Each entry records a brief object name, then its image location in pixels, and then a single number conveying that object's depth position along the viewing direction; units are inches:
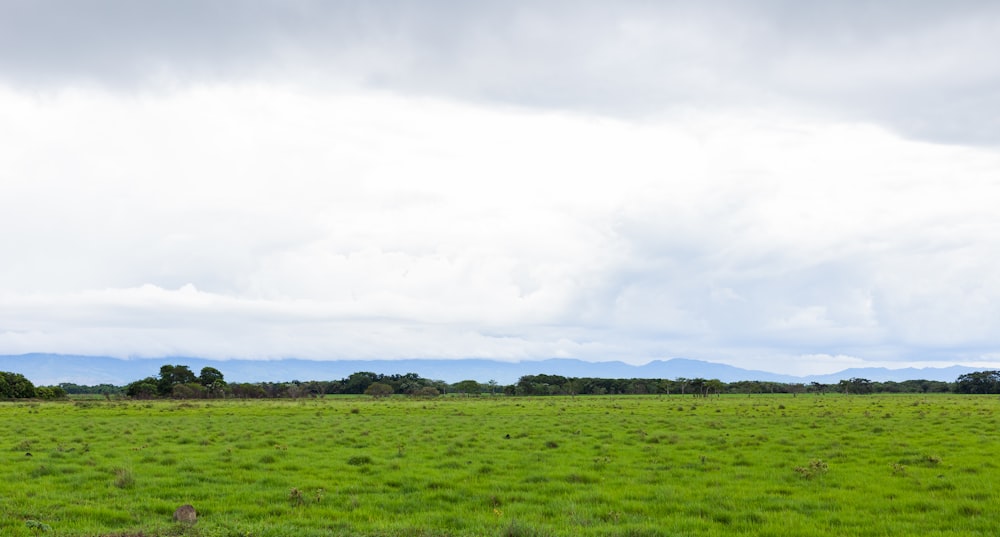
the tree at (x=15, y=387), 4616.1
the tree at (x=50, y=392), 4725.4
